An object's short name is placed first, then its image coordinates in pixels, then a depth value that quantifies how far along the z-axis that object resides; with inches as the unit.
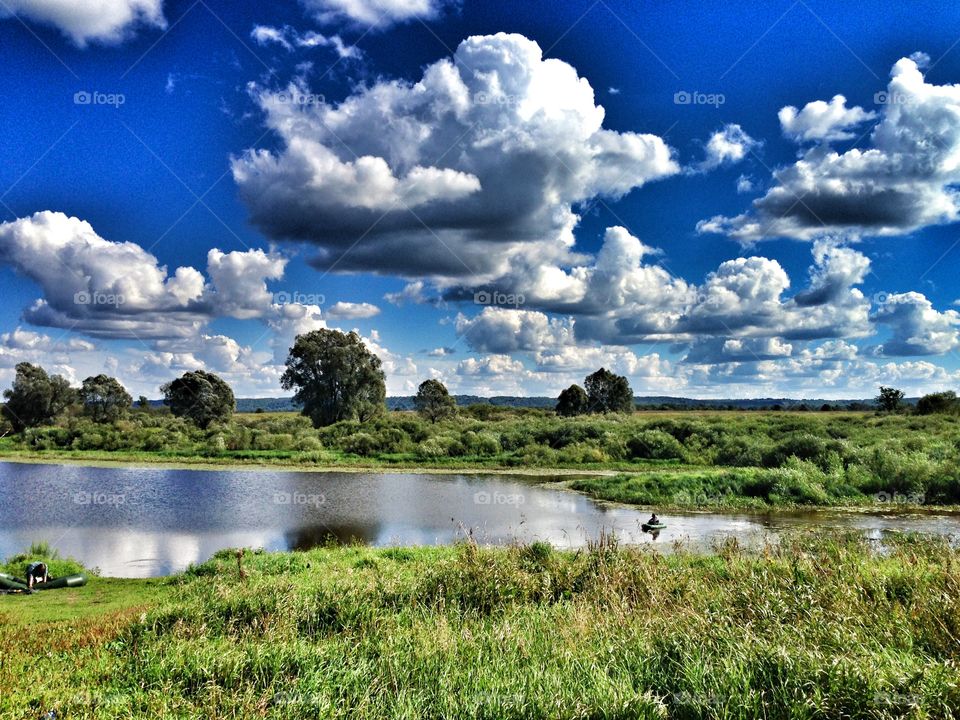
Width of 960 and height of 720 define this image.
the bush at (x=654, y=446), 1983.3
